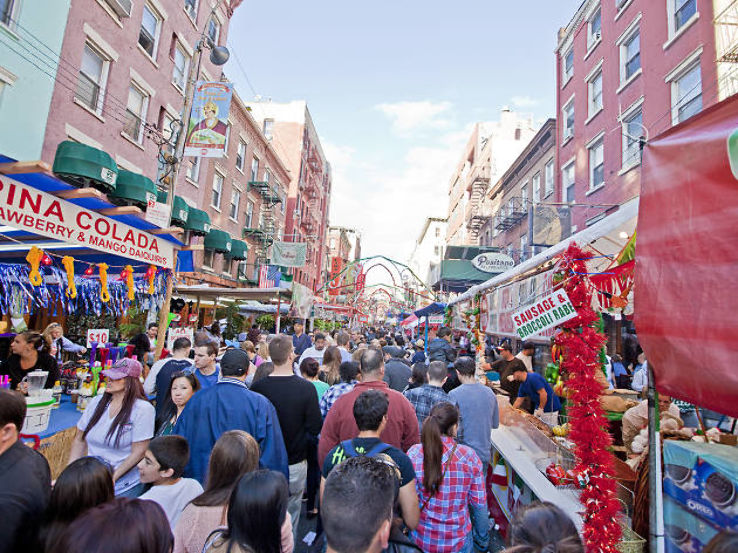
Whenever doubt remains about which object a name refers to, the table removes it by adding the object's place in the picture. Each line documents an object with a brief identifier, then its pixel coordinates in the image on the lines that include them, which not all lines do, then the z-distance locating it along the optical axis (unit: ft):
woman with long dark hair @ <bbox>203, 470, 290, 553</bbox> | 6.36
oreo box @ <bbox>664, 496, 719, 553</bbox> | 7.99
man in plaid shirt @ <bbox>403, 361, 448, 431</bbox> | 15.21
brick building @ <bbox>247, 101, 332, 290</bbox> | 122.01
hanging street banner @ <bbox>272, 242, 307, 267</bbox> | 68.63
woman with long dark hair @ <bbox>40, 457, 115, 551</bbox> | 6.48
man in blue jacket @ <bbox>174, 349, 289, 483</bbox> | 11.55
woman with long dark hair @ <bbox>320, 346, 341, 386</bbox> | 21.03
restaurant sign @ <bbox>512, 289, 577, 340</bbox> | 12.76
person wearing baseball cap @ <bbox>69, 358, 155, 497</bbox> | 11.53
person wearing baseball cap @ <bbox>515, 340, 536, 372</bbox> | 26.07
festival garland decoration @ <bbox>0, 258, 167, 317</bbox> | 28.27
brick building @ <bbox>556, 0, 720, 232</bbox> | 38.14
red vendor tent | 6.48
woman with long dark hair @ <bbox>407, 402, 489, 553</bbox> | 9.82
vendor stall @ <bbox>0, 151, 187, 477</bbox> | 15.83
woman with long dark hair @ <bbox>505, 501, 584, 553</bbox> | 5.95
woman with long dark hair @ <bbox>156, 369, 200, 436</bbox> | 13.60
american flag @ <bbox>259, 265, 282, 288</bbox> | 91.39
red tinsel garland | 10.46
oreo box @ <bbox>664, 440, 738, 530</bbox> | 7.67
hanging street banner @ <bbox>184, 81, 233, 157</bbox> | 33.88
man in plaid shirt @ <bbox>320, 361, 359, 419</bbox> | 16.64
